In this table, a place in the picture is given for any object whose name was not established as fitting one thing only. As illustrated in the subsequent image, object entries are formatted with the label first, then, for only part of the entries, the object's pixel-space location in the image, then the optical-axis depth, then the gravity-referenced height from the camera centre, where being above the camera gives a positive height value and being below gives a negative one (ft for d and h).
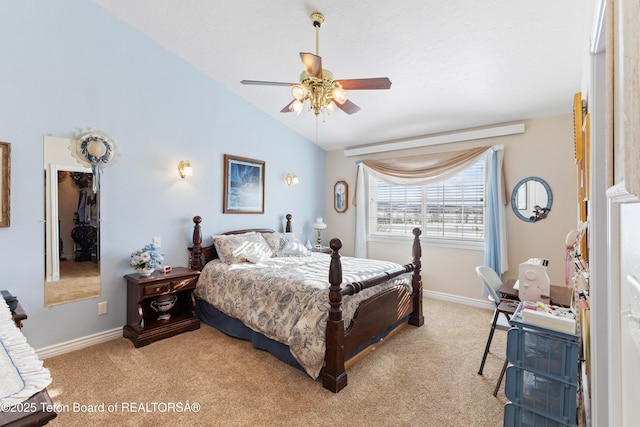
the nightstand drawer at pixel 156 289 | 9.62 -2.47
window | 13.46 +0.26
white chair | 6.77 -2.14
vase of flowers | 9.80 -1.53
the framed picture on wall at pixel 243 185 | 13.16 +1.28
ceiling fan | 7.17 +3.14
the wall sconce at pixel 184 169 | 11.42 +1.67
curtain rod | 12.25 +3.38
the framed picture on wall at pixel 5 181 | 7.97 +0.85
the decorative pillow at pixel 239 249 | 11.73 -1.42
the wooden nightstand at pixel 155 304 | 9.60 -3.18
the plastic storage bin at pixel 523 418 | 5.08 -3.54
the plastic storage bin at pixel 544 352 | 4.90 -2.36
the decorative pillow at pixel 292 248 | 13.19 -1.57
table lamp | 16.51 -0.71
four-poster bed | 7.45 -2.68
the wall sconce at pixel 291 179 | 15.74 +1.77
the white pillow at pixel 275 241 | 13.19 -1.23
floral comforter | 7.63 -2.45
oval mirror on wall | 11.60 +0.53
